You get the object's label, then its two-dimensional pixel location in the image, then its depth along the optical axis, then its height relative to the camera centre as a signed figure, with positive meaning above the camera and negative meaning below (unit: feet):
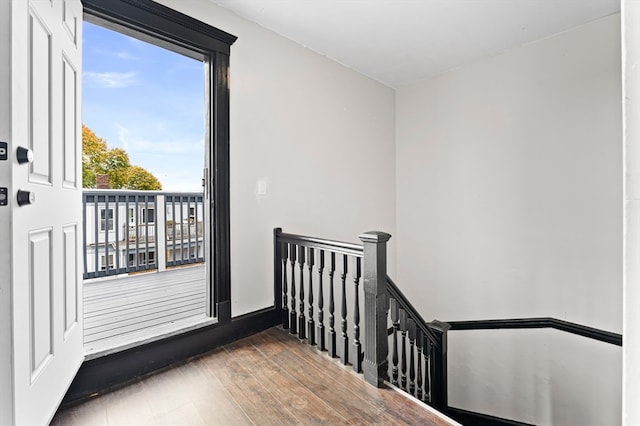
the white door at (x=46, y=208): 3.46 +0.06
